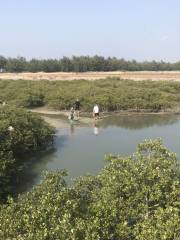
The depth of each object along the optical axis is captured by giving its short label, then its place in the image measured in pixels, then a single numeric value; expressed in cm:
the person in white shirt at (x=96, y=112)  3561
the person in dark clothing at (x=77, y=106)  3850
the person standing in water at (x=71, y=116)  3472
